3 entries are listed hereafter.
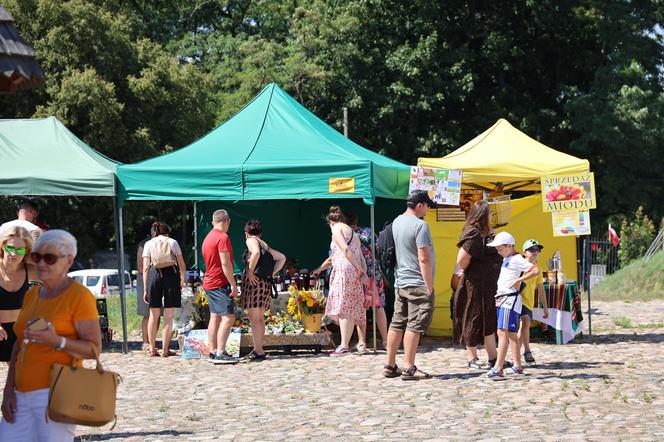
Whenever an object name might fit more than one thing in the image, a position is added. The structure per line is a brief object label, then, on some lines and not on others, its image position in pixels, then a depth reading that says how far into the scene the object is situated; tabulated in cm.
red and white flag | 3228
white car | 3444
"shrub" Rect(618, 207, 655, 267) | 3209
